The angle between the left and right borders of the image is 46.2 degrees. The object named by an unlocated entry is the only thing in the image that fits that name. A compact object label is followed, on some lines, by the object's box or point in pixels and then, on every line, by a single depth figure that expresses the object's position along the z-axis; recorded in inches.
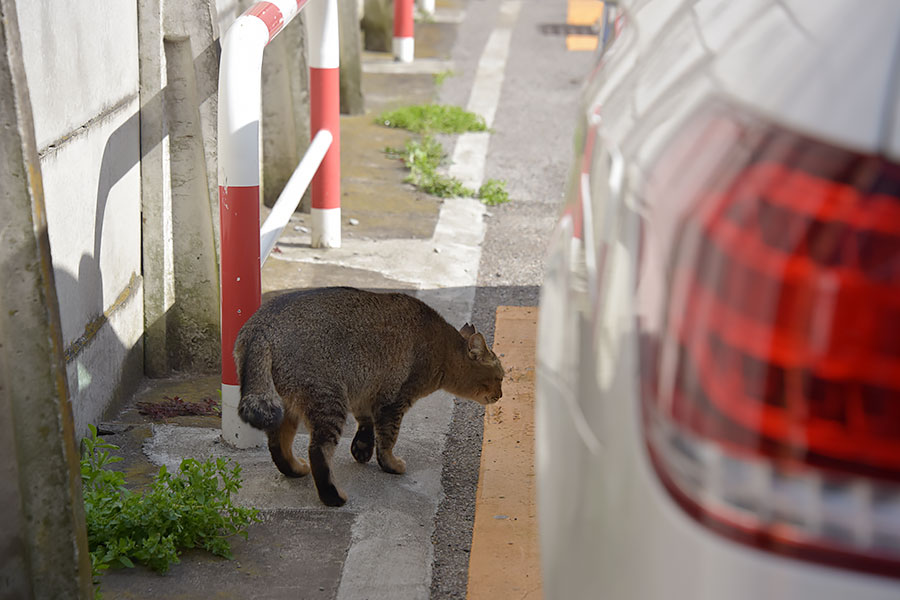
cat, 132.7
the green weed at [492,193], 276.1
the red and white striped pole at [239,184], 137.9
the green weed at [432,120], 332.8
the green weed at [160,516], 113.7
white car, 42.8
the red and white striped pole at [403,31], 414.6
